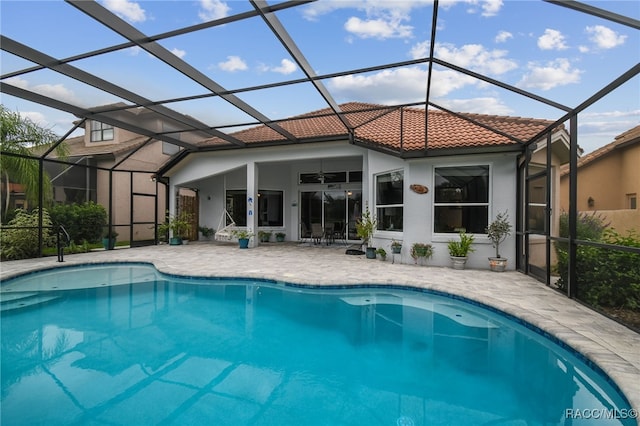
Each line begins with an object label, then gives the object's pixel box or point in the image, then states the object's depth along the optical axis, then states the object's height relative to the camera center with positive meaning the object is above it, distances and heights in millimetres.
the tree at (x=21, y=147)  9781 +1988
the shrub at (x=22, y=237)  8844 -720
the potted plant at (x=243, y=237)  11133 -835
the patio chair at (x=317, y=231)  12141 -667
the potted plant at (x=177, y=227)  12492 -573
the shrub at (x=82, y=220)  10984 -279
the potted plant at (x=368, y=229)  9047 -439
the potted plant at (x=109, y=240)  11188 -979
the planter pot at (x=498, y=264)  7181 -1105
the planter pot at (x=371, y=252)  9016 -1090
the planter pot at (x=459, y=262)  7371 -1094
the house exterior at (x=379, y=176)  7422 +1169
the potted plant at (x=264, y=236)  13180 -946
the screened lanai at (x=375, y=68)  3975 +2356
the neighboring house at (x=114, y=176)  13016 +1482
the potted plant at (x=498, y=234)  7188 -443
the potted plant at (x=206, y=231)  14062 -809
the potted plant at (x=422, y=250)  7801 -878
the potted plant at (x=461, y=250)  7379 -828
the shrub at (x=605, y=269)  4164 -757
